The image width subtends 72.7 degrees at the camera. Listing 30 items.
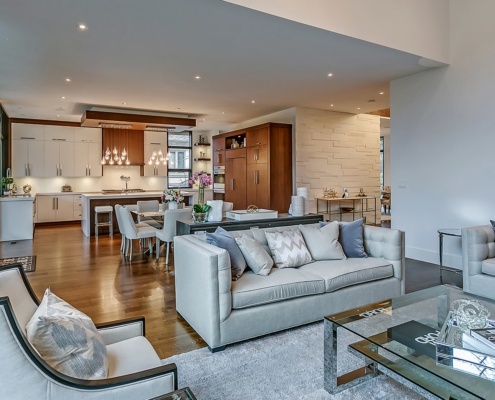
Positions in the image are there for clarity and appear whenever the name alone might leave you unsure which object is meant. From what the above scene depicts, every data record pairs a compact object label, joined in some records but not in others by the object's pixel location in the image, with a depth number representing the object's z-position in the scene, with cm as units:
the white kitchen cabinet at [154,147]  1066
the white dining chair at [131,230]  544
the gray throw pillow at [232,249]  288
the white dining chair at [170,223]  521
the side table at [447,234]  467
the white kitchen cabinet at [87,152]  1016
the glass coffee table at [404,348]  154
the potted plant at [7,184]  794
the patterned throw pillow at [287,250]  323
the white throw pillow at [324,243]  345
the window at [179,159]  1205
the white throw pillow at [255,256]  300
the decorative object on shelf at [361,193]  884
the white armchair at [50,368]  115
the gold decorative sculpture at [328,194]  837
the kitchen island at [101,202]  785
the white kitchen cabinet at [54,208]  970
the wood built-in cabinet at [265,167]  805
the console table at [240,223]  372
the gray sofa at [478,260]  353
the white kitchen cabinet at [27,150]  950
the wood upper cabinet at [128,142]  1005
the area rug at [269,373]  204
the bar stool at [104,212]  756
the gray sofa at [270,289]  254
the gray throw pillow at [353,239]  355
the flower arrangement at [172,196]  594
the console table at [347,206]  841
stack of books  168
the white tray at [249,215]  399
